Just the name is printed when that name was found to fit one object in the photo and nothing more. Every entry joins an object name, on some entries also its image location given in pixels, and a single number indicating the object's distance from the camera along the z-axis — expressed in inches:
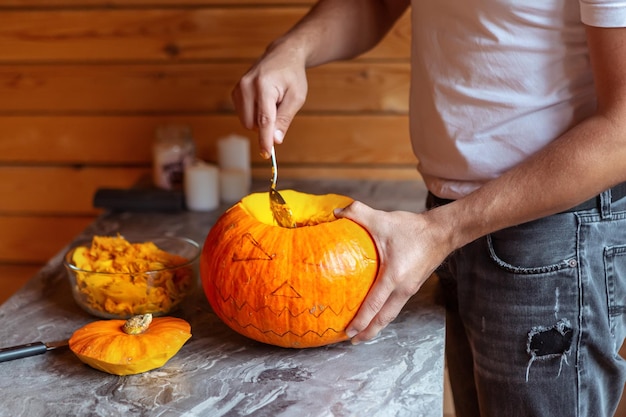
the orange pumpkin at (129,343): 40.0
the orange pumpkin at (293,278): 40.3
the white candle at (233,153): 74.7
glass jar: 74.4
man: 39.3
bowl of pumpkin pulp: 45.9
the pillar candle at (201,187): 71.4
